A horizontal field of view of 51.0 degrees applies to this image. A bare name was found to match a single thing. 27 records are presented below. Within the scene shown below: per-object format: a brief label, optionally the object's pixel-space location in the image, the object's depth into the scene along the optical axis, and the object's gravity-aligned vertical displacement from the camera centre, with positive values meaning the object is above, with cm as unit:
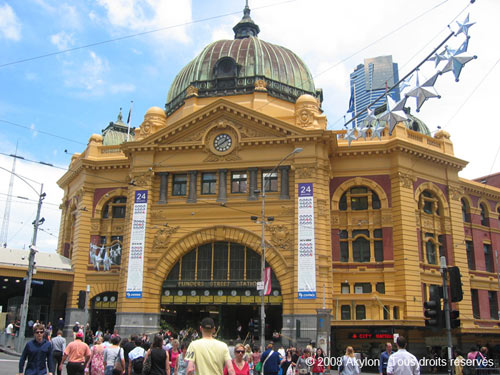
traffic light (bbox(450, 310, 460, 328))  1761 +23
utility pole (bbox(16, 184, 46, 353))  3175 +266
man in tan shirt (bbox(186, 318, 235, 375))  827 -54
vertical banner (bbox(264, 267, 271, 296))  3204 +244
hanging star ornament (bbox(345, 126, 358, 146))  2119 +745
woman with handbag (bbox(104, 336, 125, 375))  1411 -96
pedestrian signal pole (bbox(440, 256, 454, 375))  1733 +52
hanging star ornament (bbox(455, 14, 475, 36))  1505 +837
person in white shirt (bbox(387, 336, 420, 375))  1164 -81
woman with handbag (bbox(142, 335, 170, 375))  1220 -91
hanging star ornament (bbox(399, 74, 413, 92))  1823 +816
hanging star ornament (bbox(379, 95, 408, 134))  1750 +708
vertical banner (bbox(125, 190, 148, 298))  4069 +570
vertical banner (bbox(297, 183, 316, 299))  3734 +558
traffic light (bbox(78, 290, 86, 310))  3147 +111
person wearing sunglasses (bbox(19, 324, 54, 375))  1235 -87
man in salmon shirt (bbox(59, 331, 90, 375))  1456 -100
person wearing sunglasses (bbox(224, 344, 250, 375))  1235 -91
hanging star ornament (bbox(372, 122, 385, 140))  2088 +765
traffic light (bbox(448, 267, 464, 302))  1761 +135
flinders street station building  3891 +703
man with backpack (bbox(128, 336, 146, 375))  1373 -101
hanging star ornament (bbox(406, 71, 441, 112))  1617 +711
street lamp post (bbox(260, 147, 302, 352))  2927 +132
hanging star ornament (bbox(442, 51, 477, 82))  1534 +751
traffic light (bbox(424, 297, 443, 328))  1697 +40
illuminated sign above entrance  3619 -72
